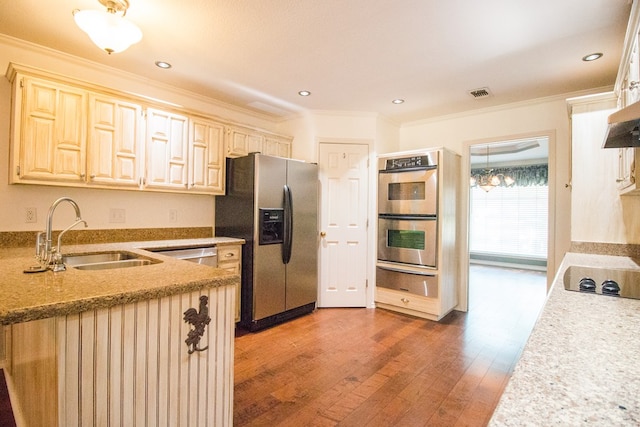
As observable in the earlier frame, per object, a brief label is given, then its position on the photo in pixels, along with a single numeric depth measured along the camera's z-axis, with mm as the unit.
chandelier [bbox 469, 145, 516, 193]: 6373
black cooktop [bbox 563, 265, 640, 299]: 1381
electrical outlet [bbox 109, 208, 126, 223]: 2893
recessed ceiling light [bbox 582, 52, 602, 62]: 2426
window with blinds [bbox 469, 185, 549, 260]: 7004
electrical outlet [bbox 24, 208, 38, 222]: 2459
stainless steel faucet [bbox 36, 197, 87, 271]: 1486
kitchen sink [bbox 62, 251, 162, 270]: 1937
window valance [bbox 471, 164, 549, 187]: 6848
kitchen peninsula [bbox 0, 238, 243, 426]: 1022
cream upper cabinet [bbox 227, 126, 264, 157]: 3439
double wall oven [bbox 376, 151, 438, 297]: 3479
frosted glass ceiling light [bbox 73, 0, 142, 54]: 1677
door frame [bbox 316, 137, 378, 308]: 3938
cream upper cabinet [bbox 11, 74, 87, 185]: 2211
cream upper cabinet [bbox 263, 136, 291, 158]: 3808
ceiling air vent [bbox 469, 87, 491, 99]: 3142
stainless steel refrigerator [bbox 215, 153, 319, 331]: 3154
